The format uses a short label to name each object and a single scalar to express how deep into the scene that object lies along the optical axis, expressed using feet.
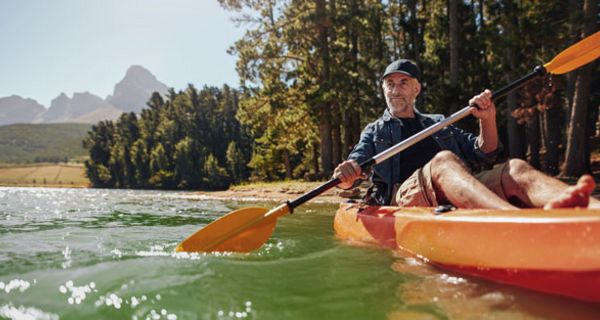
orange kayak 5.46
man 7.69
